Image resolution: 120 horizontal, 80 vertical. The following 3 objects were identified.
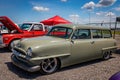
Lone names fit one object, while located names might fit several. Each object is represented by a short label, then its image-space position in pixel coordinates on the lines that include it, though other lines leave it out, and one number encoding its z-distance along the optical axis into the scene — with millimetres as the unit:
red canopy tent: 7601
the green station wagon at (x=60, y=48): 2723
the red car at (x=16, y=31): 4539
